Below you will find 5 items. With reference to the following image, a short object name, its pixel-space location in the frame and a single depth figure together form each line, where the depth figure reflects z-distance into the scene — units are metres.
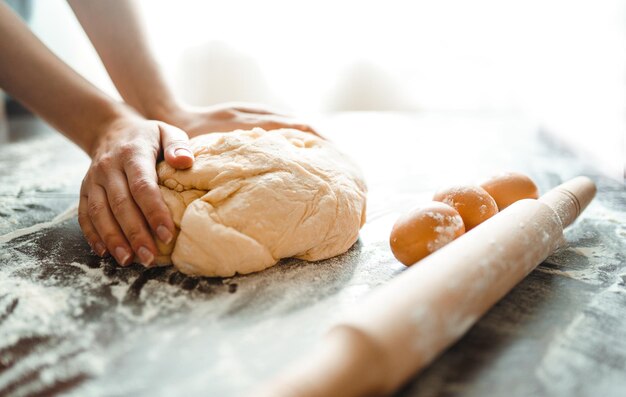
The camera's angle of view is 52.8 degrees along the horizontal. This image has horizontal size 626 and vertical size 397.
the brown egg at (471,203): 0.52
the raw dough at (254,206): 0.47
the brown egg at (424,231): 0.48
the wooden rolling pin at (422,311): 0.33
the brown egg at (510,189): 0.55
